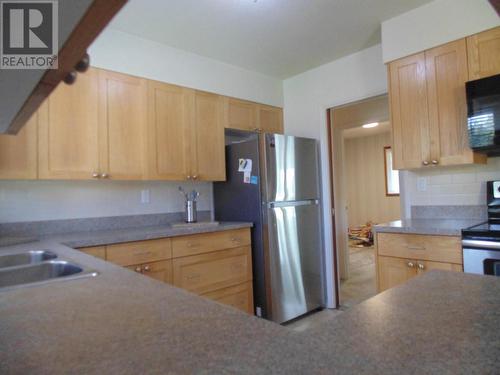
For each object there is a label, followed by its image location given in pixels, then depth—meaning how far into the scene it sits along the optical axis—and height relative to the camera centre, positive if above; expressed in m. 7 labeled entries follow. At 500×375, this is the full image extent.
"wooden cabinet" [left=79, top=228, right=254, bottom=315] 2.10 -0.46
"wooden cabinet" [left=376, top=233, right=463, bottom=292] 1.87 -0.40
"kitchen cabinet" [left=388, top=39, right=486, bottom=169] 2.13 +0.59
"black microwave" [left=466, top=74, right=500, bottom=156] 1.90 +0.46
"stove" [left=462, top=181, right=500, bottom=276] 1.68 -0.32
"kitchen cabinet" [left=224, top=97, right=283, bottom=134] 3.10 +0.84
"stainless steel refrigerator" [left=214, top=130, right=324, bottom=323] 2.75 -0.15
